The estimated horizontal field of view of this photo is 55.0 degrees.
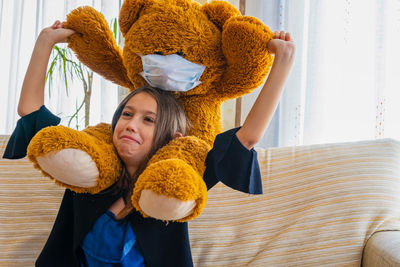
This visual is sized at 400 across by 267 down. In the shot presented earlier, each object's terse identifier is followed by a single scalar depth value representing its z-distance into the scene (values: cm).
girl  76
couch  106
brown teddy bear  64
